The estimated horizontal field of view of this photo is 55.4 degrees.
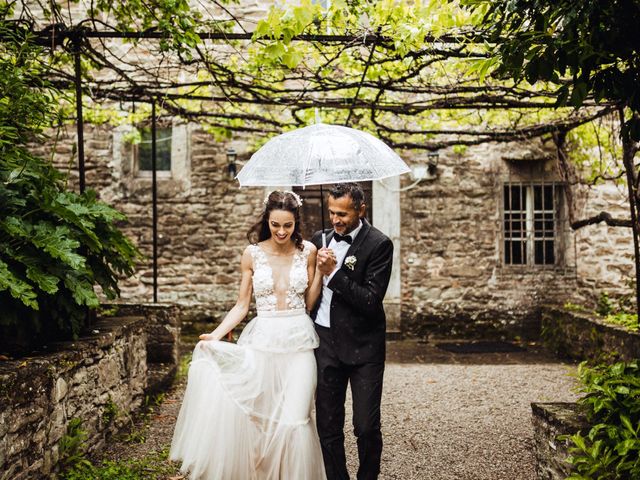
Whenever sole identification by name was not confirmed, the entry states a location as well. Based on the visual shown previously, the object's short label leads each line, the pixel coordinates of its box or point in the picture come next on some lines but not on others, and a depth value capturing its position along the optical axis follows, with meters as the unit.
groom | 3.33
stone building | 9.97
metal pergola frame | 4.76
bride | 3.31
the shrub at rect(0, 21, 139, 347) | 3.58
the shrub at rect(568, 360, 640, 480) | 2.76
